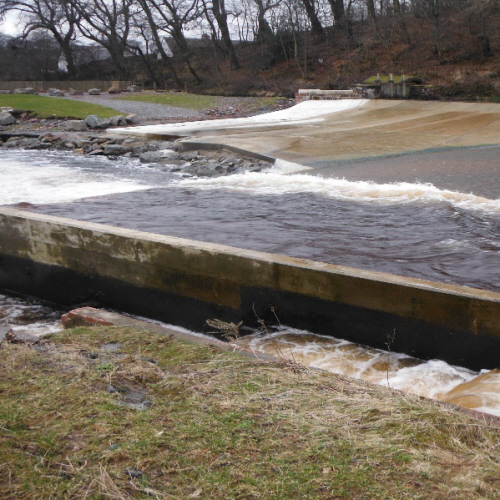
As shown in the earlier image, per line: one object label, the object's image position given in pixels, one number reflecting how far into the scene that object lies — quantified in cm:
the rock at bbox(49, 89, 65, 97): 3515
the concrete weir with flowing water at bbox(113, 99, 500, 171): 1417
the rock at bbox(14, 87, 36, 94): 3719
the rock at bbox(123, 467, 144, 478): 273
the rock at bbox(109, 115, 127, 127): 2281
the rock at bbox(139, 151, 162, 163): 1617
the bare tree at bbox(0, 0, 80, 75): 4672
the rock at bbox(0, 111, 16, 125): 2439
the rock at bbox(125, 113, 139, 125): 2345
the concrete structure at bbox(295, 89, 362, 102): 2517
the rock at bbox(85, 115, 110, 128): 2236
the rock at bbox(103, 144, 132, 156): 1777
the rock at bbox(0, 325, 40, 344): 469
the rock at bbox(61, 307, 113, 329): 551
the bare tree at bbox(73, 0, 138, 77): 4653
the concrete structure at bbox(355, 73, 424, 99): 2316
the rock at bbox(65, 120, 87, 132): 2230
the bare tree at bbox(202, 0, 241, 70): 4416
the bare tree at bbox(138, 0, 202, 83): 4372
